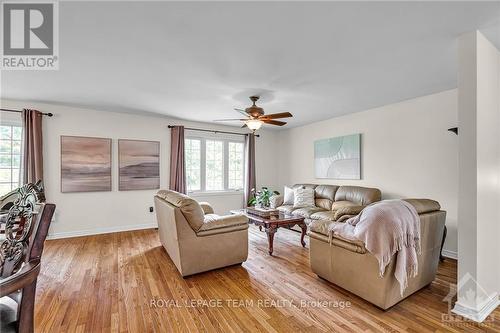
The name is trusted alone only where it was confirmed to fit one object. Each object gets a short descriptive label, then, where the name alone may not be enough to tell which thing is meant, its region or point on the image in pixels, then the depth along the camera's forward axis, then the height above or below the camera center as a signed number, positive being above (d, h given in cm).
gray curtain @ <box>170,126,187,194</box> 509 +11
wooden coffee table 333 -82
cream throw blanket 190 -57
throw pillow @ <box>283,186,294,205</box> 526 -70
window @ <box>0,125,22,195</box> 385 +15
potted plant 412 -58
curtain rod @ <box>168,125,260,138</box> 542 +86
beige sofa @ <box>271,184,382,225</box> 408 -64
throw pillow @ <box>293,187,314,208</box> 488 -66
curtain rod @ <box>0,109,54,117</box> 402 +89
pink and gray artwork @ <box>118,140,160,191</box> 471 +2
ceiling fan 342 +73
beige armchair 264 -84
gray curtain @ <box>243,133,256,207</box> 608 -2
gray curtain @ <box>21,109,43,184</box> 383 +27
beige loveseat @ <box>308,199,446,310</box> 202 -92
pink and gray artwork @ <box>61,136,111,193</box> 423 +3
